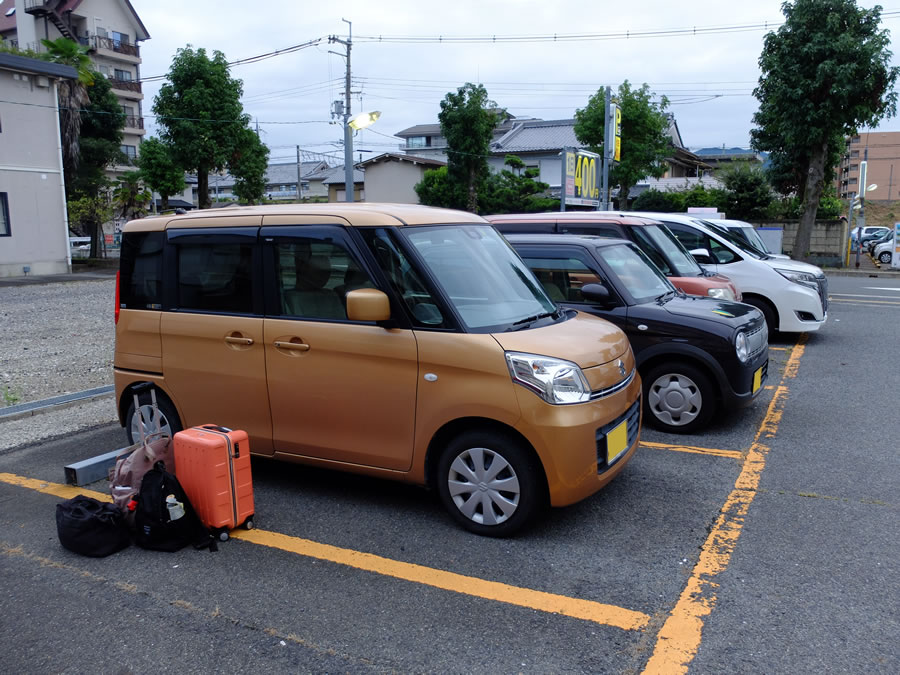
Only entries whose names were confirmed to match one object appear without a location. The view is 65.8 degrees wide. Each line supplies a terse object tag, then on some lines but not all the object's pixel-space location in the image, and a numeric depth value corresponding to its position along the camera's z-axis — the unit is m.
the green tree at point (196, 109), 27.94
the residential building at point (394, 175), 44.81
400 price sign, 16.03
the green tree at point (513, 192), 35.66
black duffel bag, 3.68
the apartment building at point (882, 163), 82.38
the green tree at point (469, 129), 33.34
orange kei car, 3.68
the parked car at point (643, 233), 7.49
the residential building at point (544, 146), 45.59
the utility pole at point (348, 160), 16.30
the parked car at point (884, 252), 26.59
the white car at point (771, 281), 9.63
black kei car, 5.57
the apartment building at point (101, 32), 42.62
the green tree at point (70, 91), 27.28
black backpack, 3.69
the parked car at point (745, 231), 11.70
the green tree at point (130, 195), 30.28
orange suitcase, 3.79
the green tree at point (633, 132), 31.88
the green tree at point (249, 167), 30.03
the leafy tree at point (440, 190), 35.28
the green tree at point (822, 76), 20.73
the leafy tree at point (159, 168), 28.84
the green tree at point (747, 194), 28.67
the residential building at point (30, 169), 21.83
